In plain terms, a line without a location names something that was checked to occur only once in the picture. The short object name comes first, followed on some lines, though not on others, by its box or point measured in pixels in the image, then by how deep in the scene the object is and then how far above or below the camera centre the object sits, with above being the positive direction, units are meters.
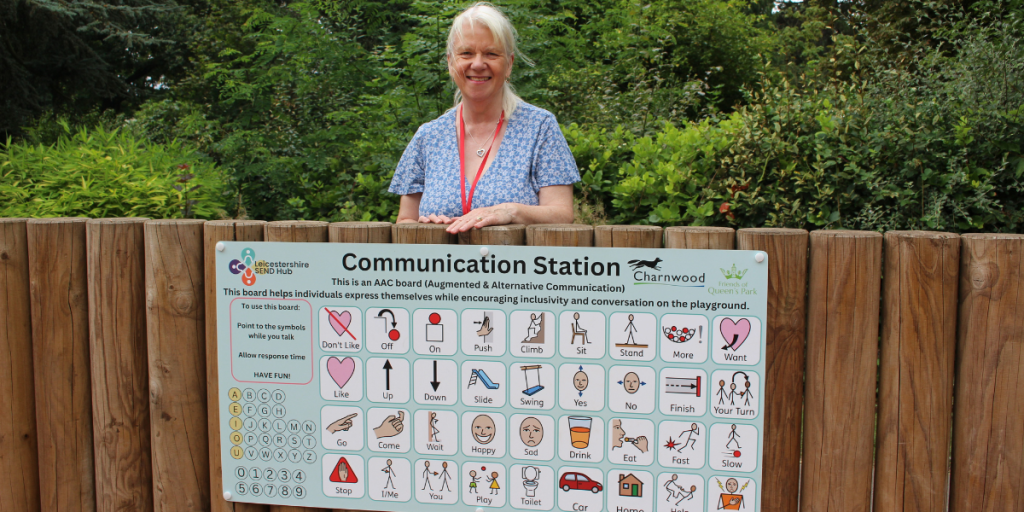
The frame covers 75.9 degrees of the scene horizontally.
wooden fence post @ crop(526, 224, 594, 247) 1.96 -0.06
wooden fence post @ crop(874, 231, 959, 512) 1.82 -0.43
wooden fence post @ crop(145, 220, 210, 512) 2.19 -0.50
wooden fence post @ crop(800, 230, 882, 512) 1.85 -0.44
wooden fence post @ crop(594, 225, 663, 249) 1.93 -0.06
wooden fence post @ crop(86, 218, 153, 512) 2.24 -0.51
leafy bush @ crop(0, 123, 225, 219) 4.39 +0.23
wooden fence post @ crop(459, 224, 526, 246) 2.00 -0.06
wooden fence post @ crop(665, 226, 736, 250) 1.89 -0.06
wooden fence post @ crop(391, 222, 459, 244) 2.03 -0.05
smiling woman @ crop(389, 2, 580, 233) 2.49 +0.29
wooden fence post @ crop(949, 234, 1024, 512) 1.79 -0.44
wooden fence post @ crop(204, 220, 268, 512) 2.12 -0.41
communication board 1.93 -0.49
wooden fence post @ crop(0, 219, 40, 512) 2.31 -0.59
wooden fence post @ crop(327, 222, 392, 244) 2.05 -0.05
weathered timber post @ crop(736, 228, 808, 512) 1.88 -0.41
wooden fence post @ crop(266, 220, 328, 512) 2.08 -0.05
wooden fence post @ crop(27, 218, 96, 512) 2.28 -0.52
